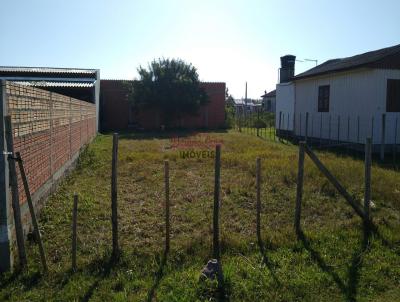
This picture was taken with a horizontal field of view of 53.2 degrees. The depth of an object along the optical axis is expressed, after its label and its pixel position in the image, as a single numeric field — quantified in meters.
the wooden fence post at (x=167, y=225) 4.85
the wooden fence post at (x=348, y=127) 15.20
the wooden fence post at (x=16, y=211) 4.25
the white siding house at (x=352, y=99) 14.27
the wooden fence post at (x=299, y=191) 5.57
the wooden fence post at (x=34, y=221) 4.21
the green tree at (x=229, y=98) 57.20
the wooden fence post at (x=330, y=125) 16.87
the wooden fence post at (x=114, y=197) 4.66
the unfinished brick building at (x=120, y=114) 29.83
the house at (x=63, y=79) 23.70
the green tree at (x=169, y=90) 27.67
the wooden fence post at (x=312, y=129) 18.61
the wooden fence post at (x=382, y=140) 12.61
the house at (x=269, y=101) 49.78
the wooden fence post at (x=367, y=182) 5.78
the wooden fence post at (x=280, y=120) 21.77
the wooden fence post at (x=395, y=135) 13.97
